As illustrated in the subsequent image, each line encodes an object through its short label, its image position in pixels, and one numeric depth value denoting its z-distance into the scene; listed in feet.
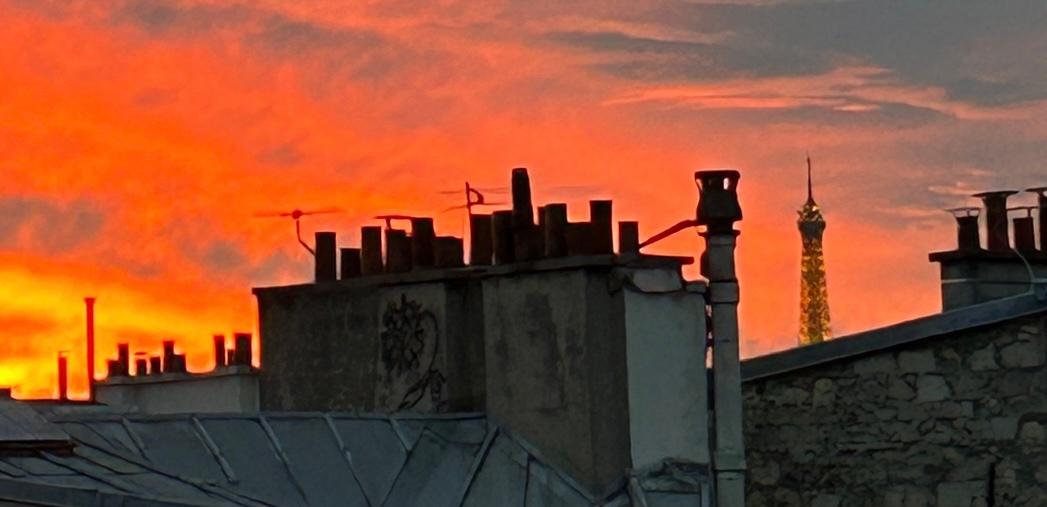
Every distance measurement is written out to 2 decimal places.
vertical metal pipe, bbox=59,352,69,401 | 188.99
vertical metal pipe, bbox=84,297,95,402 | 174.25
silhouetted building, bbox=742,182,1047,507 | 69.67
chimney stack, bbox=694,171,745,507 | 63.87
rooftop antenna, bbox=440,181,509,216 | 70.18
